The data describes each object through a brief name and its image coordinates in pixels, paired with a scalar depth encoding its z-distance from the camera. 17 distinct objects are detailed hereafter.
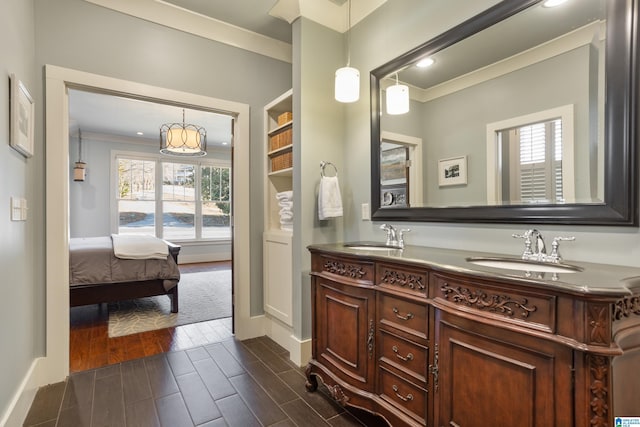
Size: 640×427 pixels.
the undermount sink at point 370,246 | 2.04
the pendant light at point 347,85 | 2.15
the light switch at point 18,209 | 1.68
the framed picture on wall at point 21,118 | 1.66
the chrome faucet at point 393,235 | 2.14
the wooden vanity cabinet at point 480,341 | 0.92
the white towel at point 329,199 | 2.38
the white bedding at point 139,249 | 3.49
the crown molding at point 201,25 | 2.48
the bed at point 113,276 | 3.25
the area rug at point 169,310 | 3.31
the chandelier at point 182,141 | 4.34
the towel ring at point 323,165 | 2.54
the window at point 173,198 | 6.80
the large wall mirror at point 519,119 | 1.26
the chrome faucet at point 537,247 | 1.37
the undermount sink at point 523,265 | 1.25
